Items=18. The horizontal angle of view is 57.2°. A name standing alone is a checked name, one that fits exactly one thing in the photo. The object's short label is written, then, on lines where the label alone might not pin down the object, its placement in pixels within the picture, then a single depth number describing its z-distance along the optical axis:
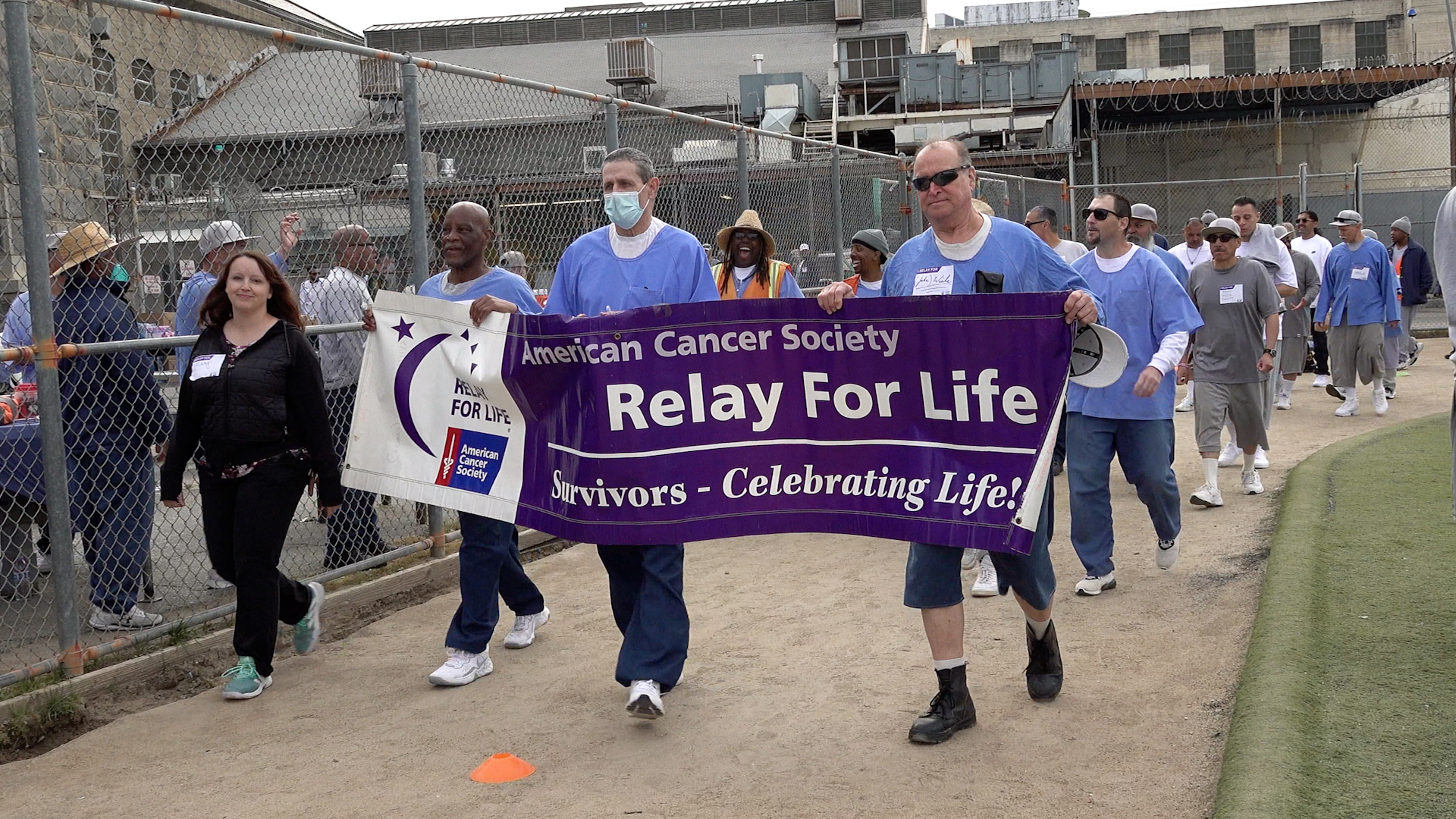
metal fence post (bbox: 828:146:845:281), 11.56
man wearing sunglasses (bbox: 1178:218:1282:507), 9.01
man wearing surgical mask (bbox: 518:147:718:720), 5.00
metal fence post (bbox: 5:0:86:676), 5.07
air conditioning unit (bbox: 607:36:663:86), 45.88
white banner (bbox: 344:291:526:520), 5.45
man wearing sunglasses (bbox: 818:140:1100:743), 4.68
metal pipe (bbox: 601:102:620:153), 8.54
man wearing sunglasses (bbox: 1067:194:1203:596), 6.73
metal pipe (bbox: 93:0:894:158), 5.38
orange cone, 4.49
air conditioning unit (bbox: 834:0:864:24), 48.94
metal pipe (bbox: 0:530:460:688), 5.23
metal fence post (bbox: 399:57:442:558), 7.00
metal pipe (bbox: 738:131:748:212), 10.20
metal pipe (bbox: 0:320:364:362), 5.04
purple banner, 4.58
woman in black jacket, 5.40
